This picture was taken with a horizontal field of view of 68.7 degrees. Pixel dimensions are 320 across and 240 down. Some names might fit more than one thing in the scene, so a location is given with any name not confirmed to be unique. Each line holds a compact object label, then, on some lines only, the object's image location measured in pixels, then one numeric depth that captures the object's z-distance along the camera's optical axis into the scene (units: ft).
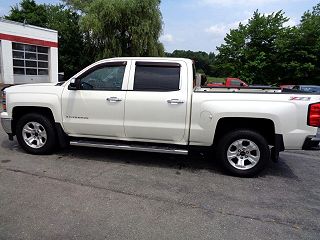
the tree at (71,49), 73.96
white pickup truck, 11.92
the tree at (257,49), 79.09
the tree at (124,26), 65.79
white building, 50.42
